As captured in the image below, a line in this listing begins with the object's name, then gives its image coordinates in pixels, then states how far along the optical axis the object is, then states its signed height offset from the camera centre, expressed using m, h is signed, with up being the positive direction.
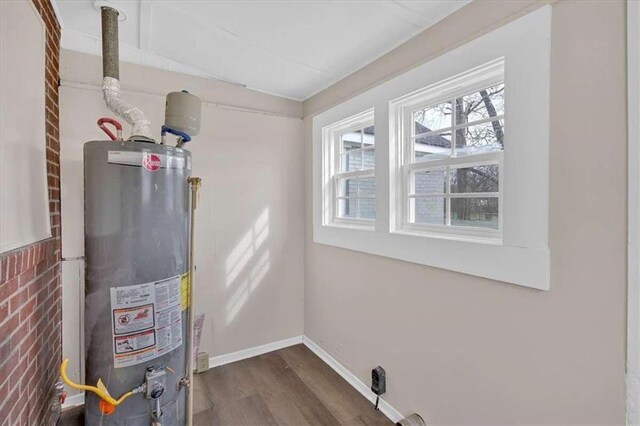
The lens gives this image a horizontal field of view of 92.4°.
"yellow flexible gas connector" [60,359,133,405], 1.09 -0.72
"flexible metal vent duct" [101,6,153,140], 1.65 +0.83
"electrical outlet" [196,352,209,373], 2.39 -1.22
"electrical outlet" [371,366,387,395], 1.98 -1.14
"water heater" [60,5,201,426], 1.26 -0.30
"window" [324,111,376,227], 2.36 +0.30
